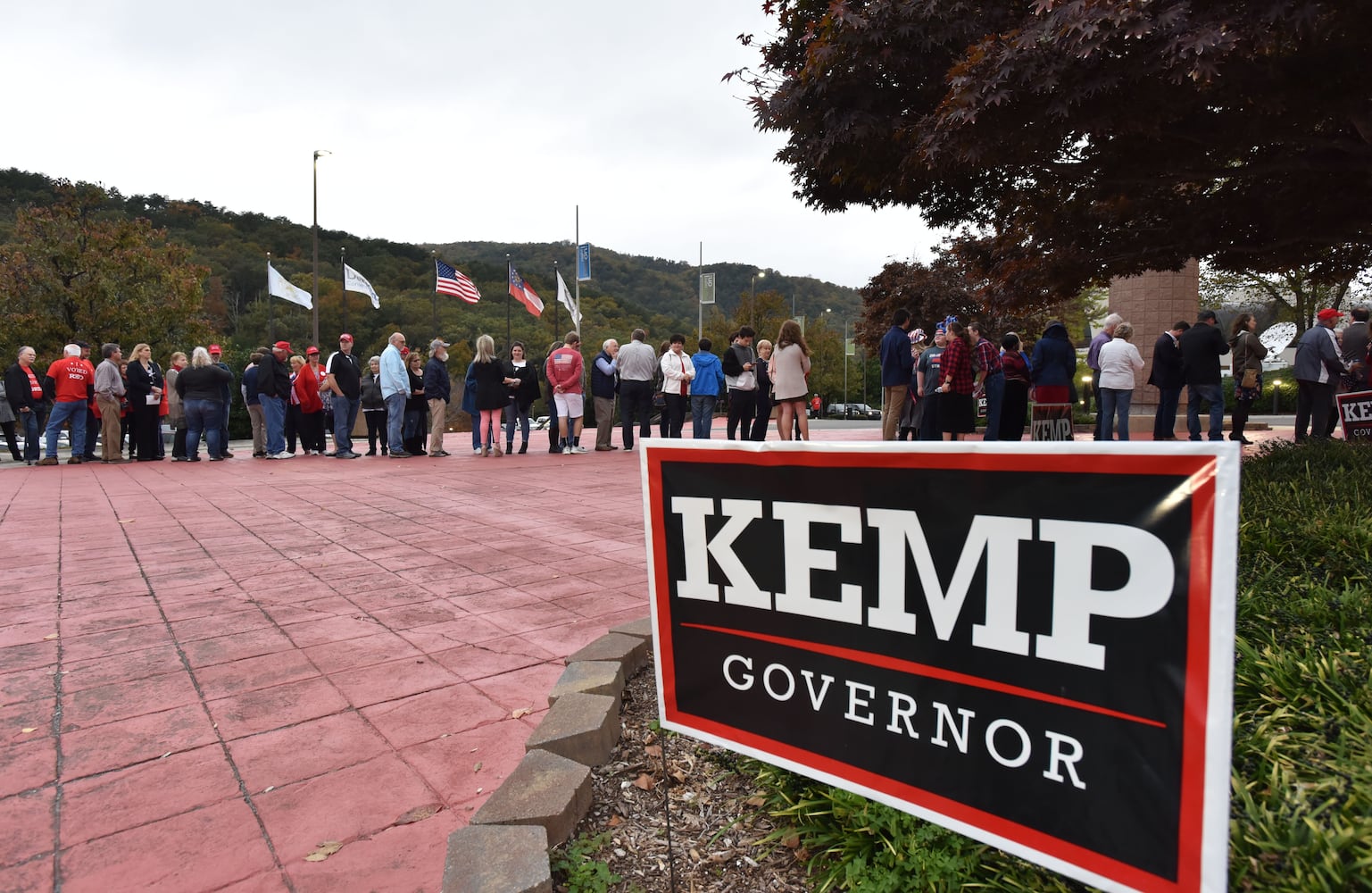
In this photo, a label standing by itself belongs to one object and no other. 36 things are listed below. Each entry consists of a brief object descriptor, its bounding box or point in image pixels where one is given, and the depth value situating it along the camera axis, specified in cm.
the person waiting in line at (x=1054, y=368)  975
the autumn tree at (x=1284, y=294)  2450
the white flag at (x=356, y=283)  2466
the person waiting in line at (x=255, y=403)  1271
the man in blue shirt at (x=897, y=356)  1052
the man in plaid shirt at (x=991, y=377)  959
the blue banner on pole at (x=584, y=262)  3222
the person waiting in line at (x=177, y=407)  1306
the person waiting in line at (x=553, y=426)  1301
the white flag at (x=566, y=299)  2446
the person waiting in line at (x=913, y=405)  1091
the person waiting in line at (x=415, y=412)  1311
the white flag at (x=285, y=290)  2206
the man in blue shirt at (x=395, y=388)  1215
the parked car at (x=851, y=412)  4347
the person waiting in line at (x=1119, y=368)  1035
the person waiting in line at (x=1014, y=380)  992
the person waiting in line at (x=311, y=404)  1293
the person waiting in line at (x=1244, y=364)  1166
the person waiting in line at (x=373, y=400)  1346
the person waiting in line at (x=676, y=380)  1216
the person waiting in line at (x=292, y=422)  1380
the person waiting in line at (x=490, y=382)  1220
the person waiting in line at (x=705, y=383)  1242
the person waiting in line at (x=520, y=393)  1276
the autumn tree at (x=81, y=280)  2311
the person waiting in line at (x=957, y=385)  891
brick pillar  1867
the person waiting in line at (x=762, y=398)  1199
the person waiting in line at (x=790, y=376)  1021
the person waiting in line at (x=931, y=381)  959
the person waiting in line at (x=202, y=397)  1248
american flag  2197
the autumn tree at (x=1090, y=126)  392
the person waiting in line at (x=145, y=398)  1252
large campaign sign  123
